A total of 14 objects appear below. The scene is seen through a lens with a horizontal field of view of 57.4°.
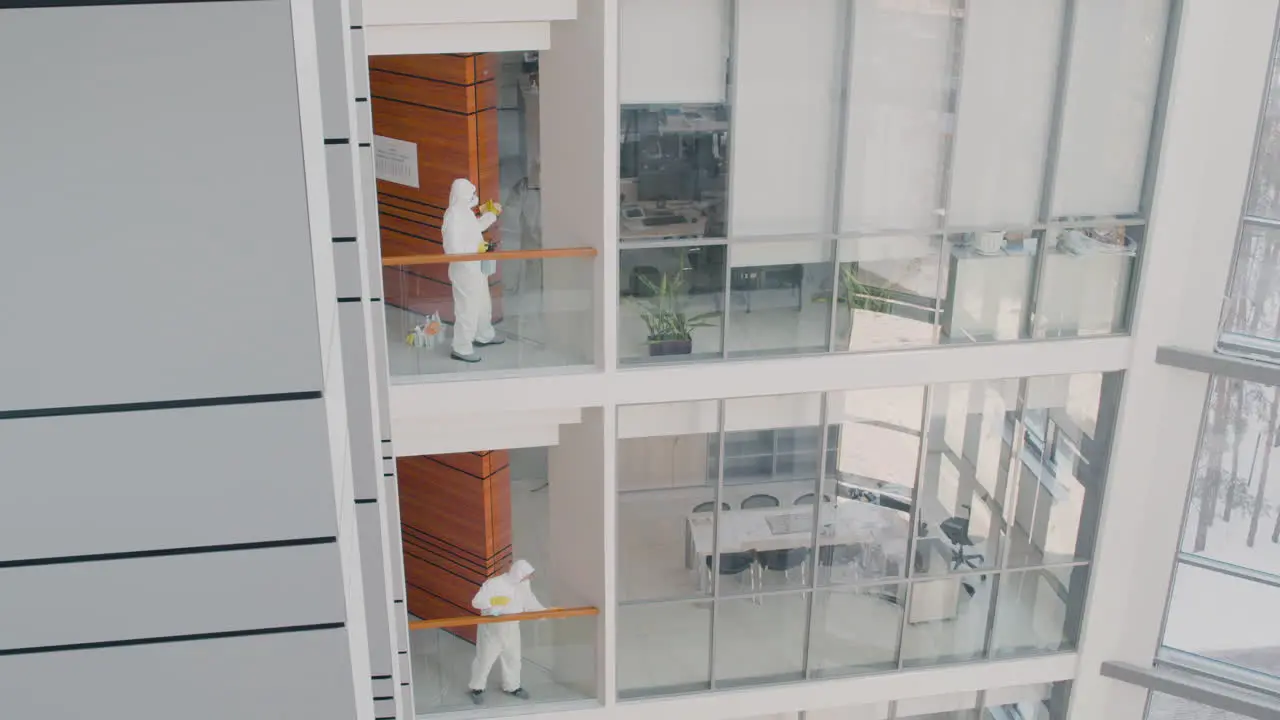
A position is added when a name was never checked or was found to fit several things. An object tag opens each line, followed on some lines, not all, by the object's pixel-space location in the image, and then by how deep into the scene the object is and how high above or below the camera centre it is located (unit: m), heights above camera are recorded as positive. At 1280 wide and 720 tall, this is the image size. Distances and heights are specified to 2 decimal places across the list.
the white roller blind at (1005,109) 9.20 -0.45
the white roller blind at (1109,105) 9.28 -0.41
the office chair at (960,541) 10.53 -4.29
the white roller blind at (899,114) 9.12 -0.49
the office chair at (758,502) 10.18 -3.82
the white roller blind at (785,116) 8.98 -0.51
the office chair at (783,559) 10.31 -4.36
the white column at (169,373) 1.76 -0.54
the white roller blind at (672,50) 8.78 -0.02
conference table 10.20 -4.09
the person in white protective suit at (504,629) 9.76 -4.81
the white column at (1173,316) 9.23 -2.14
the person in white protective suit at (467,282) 9.13 -1.81
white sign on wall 11.20 -1.09
